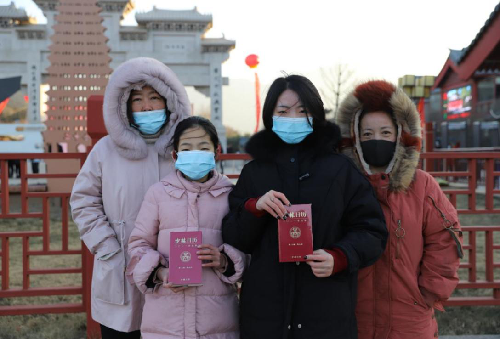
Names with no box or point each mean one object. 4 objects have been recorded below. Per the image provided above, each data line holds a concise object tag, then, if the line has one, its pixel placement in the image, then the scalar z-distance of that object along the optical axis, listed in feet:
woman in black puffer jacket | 5.92
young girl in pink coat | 6.56
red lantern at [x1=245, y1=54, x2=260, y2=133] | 87.32
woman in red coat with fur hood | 6.64
